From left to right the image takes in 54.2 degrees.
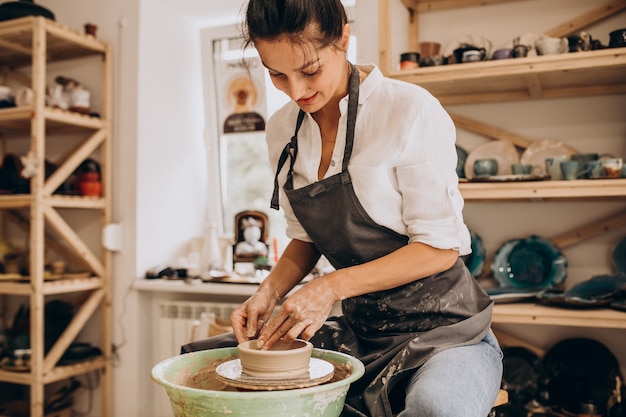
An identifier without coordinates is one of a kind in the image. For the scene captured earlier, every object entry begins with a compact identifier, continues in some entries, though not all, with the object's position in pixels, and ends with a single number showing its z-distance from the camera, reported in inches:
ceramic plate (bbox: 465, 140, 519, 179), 104.4
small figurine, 129.0
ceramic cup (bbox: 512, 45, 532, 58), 91.4
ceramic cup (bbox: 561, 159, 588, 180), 89.4
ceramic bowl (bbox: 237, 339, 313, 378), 48.7
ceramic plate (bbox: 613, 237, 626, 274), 99.3
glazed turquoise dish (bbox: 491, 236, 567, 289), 101.9
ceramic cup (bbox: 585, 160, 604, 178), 87.6
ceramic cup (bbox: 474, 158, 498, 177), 97.3
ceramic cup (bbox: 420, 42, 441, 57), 104.9
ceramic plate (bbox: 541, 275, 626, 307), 89.4
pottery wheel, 47.4
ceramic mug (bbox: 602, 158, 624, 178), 86.4
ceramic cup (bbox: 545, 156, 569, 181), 92.4
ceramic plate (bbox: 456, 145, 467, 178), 107.1
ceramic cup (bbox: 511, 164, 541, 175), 94.8
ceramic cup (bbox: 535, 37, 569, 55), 89.6
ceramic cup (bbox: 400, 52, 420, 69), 98.3
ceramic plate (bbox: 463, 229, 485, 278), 105.7
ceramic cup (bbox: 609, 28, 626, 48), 86.9
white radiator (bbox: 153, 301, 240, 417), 122.8
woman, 52.7
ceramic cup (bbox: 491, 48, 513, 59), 93.5
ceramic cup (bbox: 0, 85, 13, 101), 124.5
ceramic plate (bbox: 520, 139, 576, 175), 101.7
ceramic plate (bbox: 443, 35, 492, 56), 106.0
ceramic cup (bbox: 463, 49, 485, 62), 94.0
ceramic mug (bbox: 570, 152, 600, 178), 92.2
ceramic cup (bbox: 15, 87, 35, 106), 119.1
